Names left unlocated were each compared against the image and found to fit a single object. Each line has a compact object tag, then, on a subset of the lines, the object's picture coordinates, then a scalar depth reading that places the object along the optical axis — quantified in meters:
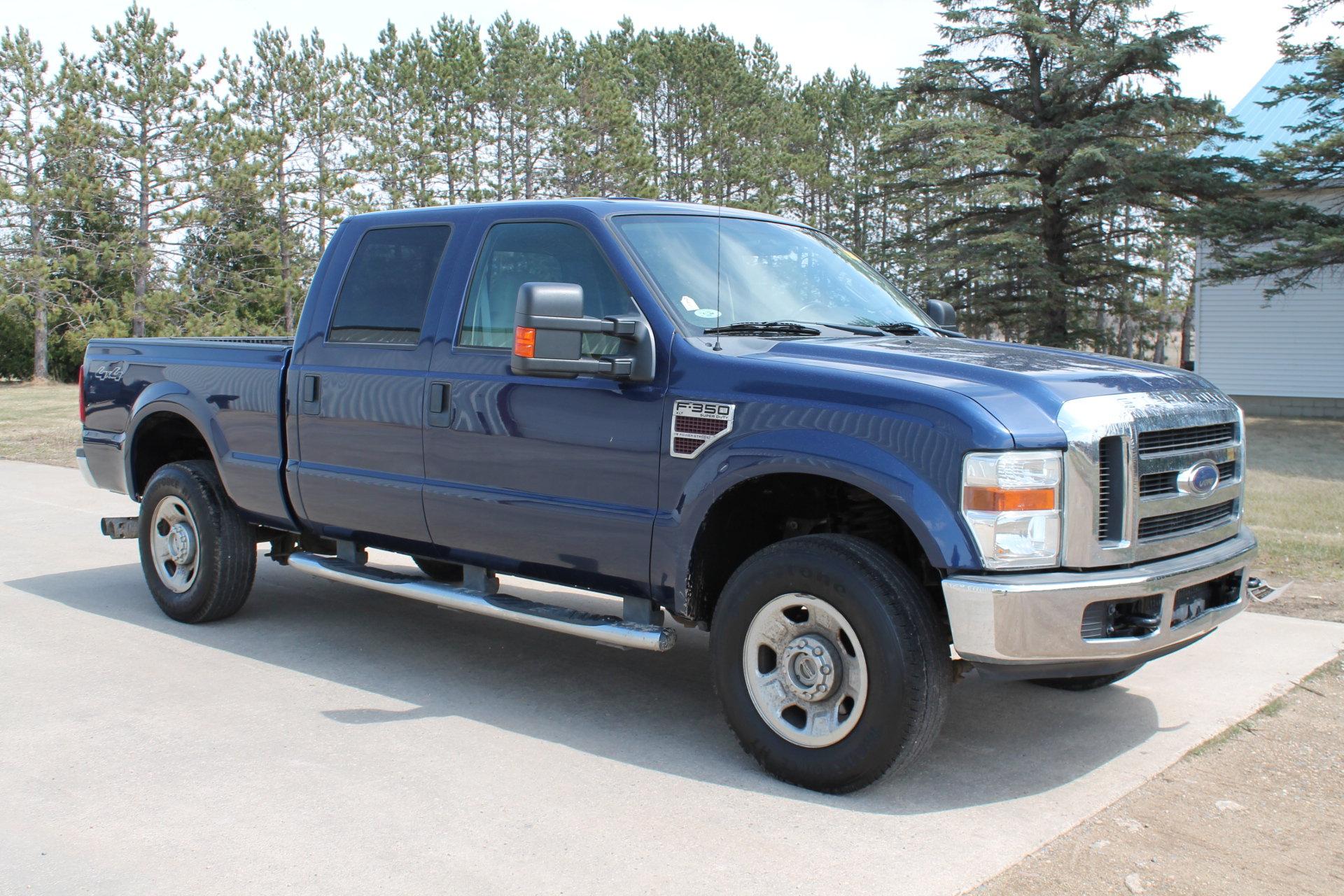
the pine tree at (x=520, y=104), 42.47
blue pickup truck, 3.87
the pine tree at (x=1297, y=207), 17.84
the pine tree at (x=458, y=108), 42.69
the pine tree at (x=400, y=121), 42.31
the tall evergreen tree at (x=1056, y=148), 21.67
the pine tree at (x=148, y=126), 36.78
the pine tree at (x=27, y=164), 36.34
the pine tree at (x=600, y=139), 41.06
